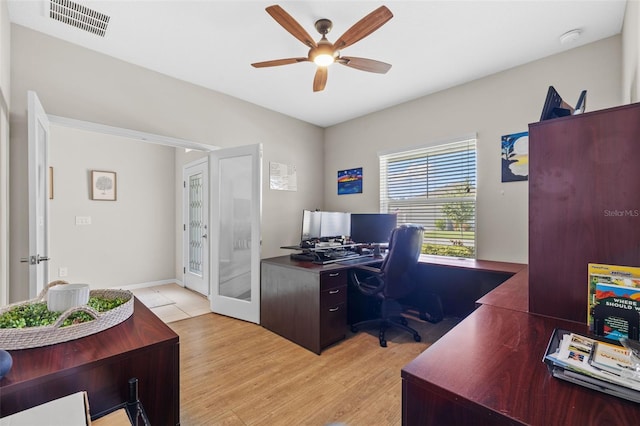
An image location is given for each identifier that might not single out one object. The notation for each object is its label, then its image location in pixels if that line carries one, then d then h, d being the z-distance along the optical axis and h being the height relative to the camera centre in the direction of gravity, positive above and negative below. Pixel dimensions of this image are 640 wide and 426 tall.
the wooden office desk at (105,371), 0.76 -0.47
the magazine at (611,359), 0.74 -0.41
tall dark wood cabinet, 1.05 +0.04
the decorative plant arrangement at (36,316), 0.97 -0.38
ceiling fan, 1.72 +1.21
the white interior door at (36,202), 1.86 +0.07
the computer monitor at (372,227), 3.42 -0.18
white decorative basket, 0.89 -0.40
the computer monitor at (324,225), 3.31 -0.16
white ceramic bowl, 1.08 -0.33
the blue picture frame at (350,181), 4.15 +0.48
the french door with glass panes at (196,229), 4.23 -0.27
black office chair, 2.58 -0.60
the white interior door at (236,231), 3.19 -0.22
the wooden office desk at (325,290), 2.56 -0.80
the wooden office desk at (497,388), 0.64 -0.46
